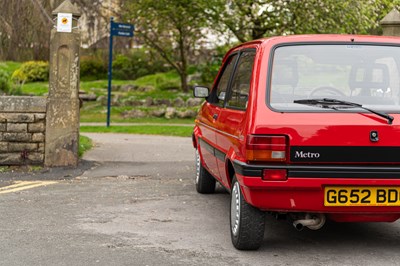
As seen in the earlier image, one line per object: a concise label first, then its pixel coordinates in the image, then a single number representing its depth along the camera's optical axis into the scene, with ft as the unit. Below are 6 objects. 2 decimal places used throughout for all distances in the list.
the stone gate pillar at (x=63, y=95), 34.06
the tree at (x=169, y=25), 73.00
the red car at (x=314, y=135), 17.26
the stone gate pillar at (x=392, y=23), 43.93
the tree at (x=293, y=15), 66.64
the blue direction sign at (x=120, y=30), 58.29
